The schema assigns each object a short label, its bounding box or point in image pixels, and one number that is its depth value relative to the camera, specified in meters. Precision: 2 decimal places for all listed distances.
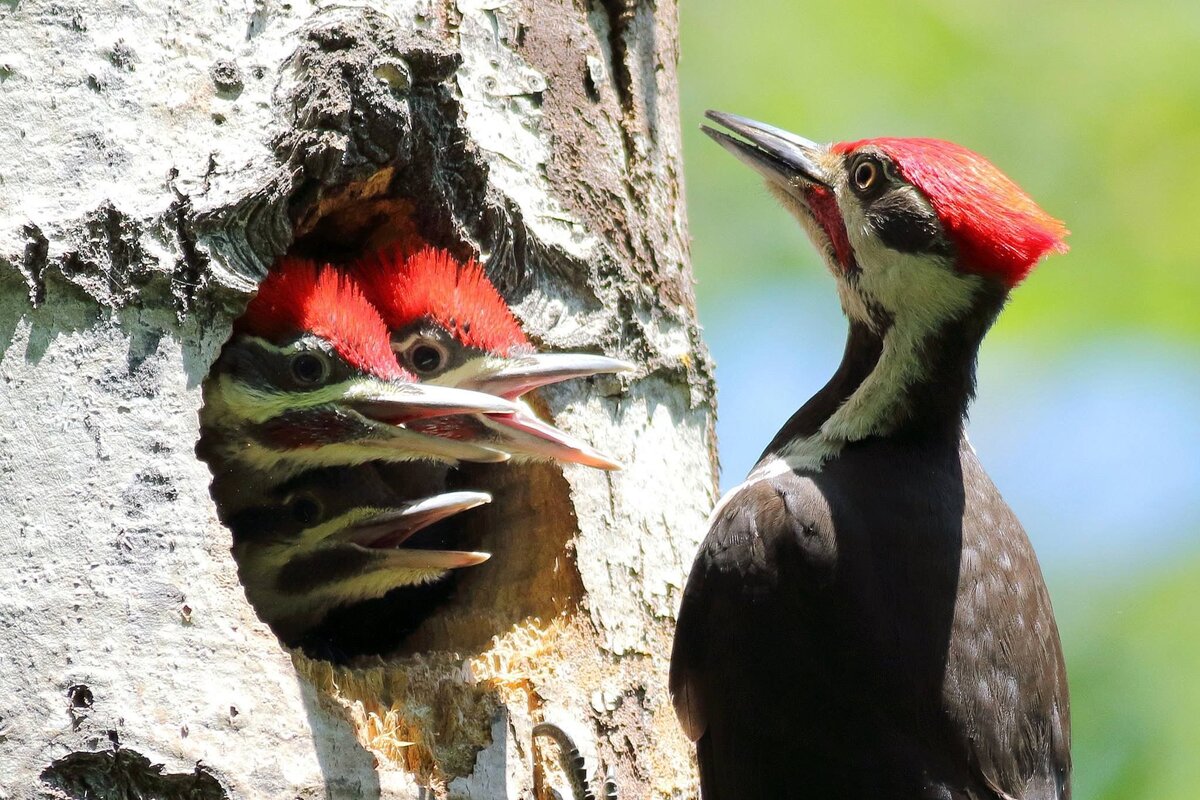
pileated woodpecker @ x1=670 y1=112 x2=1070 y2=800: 6.18
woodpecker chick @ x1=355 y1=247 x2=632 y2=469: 6.16
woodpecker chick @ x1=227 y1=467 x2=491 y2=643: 7.10
